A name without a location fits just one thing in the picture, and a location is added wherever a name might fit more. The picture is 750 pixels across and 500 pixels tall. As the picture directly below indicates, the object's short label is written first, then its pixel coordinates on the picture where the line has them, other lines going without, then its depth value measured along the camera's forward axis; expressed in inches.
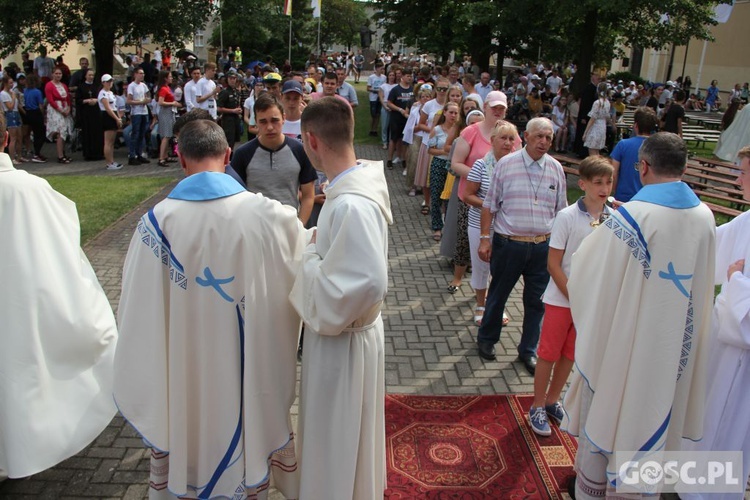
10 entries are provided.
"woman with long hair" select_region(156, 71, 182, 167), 509.0
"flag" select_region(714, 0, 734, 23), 806.5
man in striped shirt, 184.1
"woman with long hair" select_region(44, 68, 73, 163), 505.7
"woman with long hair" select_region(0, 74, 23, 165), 475.2
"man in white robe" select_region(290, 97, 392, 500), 100.7
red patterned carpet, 145.3
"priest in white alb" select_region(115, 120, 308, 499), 108.9
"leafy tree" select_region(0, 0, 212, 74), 591.8
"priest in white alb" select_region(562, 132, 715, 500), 119.2
